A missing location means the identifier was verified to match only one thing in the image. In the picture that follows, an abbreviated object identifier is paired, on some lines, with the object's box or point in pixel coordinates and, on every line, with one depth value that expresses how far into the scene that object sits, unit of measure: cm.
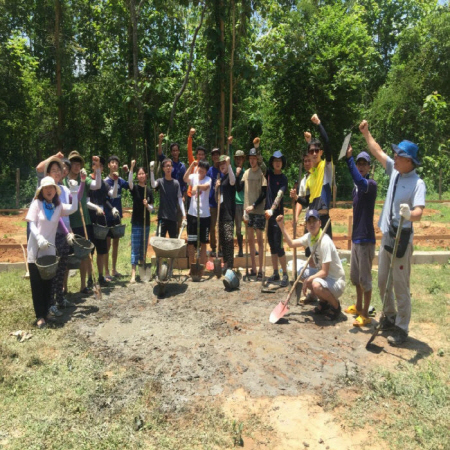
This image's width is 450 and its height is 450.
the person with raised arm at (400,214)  453
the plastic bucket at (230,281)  640
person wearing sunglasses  554
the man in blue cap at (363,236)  510
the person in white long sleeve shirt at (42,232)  518
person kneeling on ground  521
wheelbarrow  622
